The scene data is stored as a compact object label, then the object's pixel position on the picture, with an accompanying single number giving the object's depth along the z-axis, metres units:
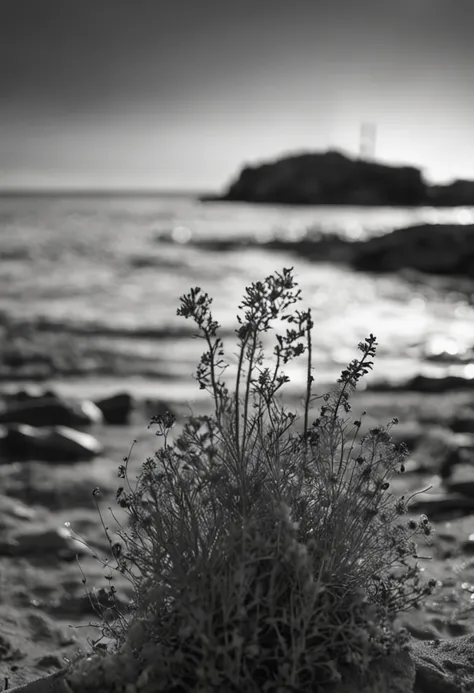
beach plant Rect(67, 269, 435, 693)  2.54
